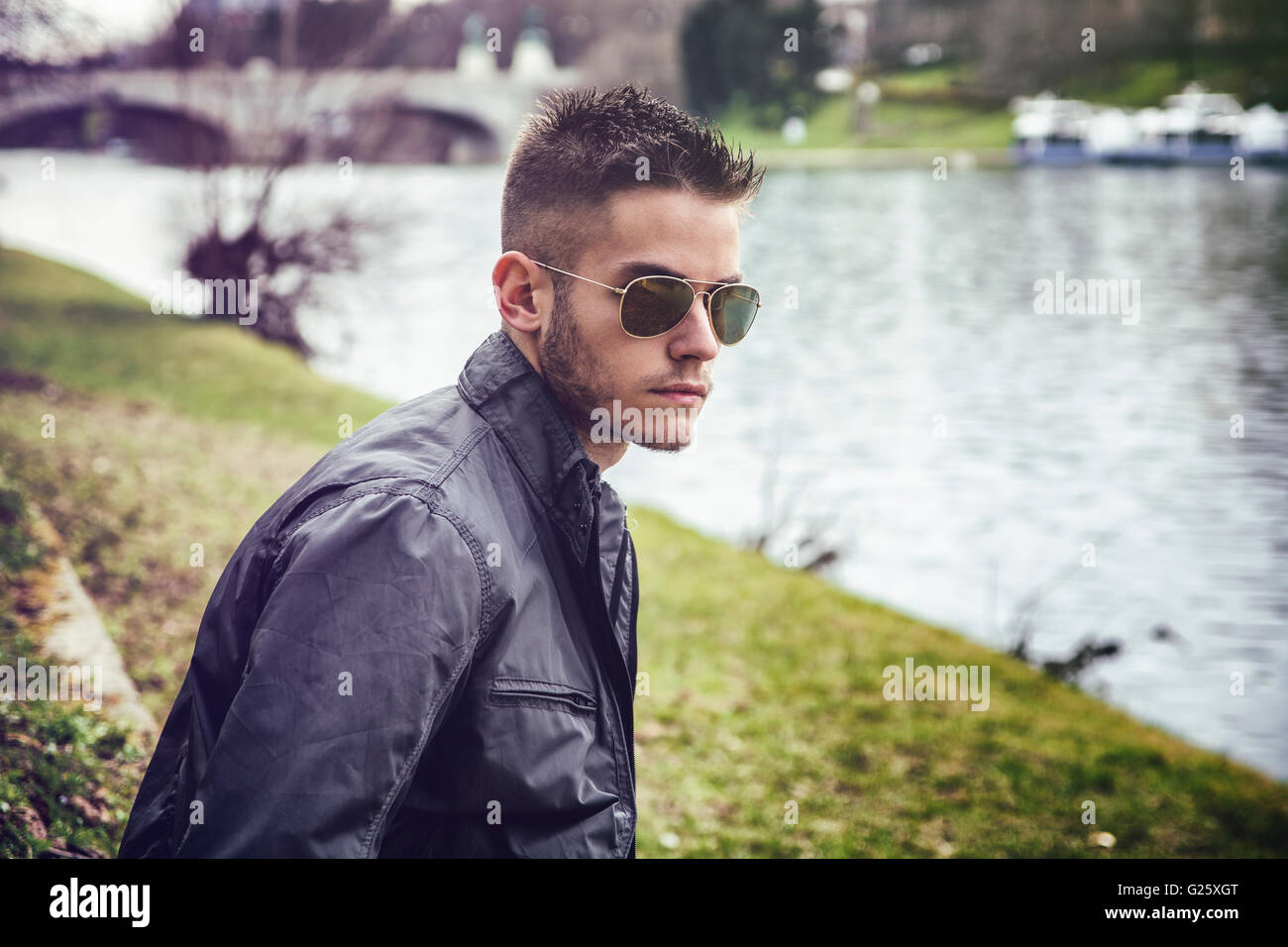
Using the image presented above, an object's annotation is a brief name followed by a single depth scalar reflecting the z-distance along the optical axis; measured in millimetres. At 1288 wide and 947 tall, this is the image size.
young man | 1523
